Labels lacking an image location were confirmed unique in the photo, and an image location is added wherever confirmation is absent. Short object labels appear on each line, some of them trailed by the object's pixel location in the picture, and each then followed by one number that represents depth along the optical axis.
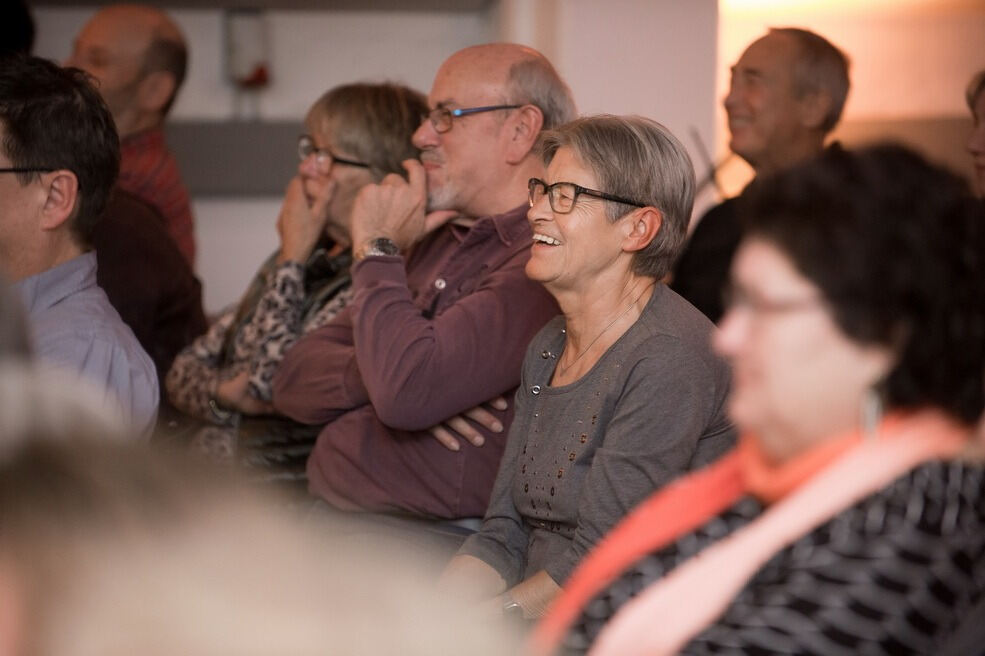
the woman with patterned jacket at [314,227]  6.18
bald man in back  7.53
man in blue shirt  4.39
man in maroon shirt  4.86
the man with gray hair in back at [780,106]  6.19
